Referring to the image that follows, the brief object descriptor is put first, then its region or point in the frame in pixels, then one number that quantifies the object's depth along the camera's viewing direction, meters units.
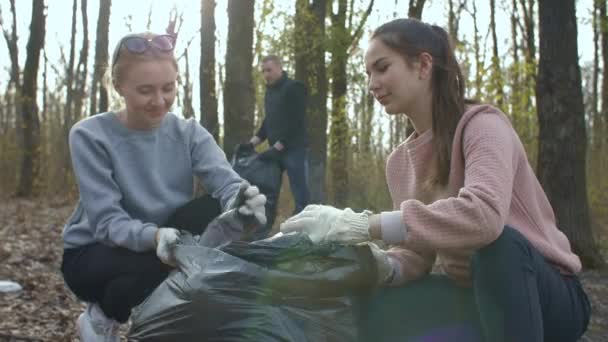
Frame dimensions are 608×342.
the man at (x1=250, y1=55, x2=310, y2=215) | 7.55
